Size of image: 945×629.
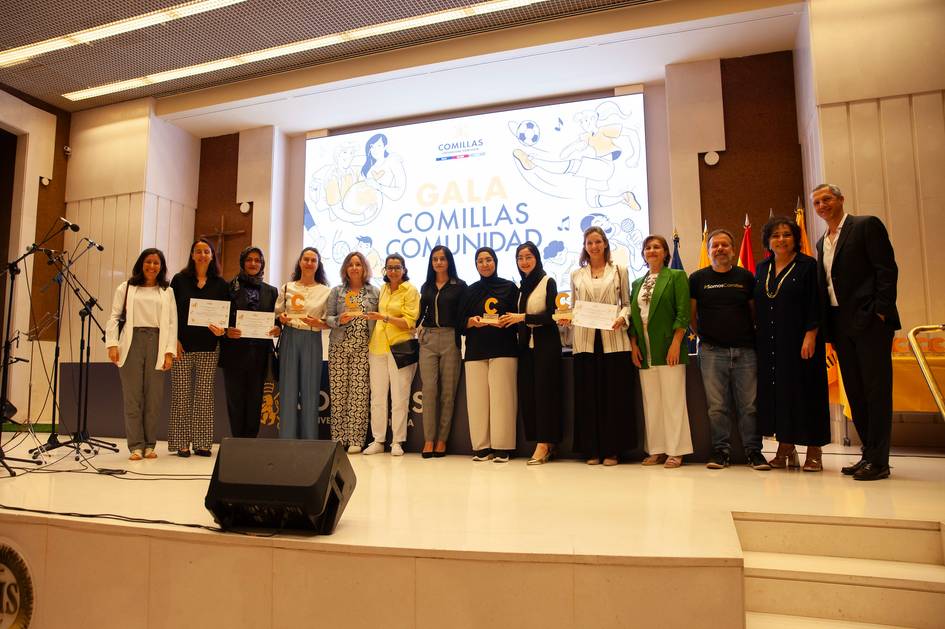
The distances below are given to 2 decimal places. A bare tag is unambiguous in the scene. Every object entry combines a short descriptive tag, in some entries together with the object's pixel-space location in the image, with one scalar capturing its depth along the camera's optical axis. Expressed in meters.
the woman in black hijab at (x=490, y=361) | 4.14
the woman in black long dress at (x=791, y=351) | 3.46
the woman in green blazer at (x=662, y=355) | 3.78
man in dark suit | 3.15
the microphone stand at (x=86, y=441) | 4.58
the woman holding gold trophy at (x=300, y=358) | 4.55
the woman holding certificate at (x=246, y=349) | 4.49
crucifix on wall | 8.27
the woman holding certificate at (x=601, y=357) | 3.87
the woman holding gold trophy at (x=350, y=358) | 4.54
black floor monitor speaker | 2.12
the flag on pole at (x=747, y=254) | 5.85
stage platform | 1.87
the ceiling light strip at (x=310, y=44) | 6.22
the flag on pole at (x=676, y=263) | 5.48
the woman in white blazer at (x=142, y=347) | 4.31
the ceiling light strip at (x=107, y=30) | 6.17
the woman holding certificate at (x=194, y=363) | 4.48
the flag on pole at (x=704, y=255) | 5.79
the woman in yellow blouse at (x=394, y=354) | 4.47
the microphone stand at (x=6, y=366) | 3.60
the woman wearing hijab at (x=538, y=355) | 4.03
